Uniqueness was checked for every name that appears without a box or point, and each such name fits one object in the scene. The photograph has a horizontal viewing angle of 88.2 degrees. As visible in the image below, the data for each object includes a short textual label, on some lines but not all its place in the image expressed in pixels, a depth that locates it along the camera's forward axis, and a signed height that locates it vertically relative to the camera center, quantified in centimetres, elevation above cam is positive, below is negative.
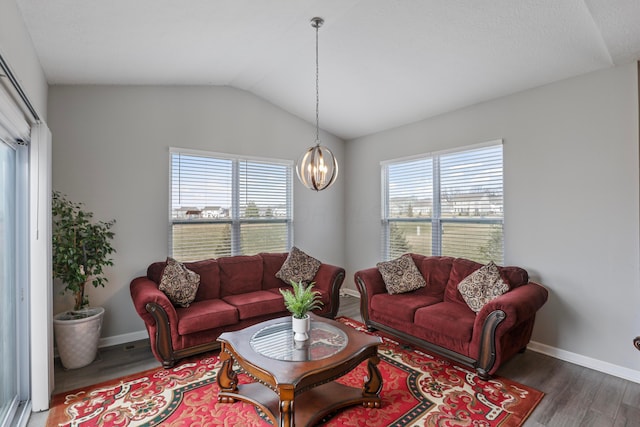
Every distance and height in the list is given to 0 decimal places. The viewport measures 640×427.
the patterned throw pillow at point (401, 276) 407 -74
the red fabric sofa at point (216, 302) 311 -94
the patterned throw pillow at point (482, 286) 330 -72
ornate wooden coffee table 206 -99
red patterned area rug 234 -143
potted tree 314 -51
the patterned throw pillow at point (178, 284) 348 -71
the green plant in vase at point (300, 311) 258 -75
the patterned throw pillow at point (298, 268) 446 -70
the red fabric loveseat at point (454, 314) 288 -98
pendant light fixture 322 +48
